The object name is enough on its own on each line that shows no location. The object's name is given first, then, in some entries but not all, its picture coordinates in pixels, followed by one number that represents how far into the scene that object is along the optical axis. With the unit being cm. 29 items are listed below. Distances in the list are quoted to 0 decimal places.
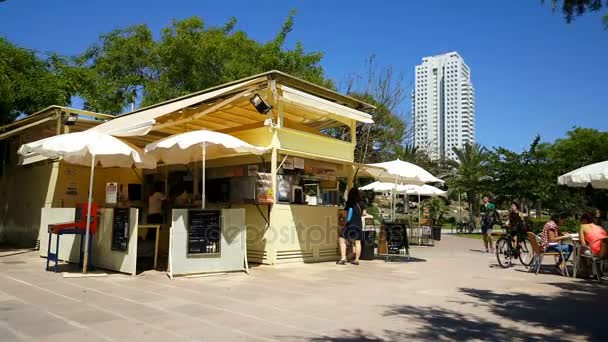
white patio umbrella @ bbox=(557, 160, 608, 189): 1044
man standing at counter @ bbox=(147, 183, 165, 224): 1080
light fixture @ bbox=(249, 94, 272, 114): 984
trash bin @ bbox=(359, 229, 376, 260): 1201
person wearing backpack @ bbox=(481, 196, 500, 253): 1420
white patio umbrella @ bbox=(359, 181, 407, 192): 1866
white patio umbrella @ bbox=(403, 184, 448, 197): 1953
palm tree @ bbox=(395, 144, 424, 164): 3592
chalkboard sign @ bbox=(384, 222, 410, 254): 1189
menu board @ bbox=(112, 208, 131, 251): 833
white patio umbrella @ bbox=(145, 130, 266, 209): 862
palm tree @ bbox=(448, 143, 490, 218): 3296
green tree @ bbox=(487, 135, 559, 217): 2648
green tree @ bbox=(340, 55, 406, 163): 2602
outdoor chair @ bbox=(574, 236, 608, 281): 889
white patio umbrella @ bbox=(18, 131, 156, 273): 825
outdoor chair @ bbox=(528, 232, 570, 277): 955
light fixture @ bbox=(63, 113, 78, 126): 1231
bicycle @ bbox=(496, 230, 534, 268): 1097
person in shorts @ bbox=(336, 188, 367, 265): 1075
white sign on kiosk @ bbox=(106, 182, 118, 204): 924
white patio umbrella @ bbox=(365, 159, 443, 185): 1241
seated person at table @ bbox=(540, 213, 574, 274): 975
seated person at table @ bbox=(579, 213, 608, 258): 882
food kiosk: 852
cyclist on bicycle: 1108
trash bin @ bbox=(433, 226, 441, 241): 2056
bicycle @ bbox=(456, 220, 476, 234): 3072
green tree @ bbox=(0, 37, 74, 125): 1456
